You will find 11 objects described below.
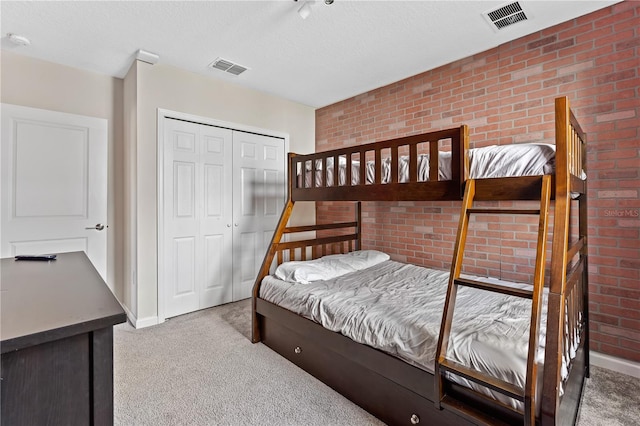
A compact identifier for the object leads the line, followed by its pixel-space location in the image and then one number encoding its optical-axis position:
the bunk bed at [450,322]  1.22
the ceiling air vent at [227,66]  2.93
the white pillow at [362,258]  2.92
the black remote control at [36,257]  1.60
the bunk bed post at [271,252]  2.55
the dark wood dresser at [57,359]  0.75
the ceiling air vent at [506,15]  2.13
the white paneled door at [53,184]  2.61
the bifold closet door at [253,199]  3.59
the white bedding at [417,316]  1.32
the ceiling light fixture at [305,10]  2.05
